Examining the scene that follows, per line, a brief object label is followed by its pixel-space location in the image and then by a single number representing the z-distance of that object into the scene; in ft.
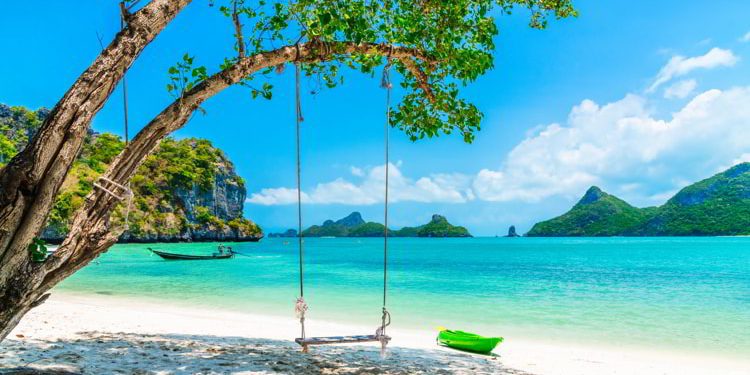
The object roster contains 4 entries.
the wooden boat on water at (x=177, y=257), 134.92
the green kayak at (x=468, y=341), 29.01
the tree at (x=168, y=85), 11.28
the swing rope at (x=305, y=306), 19.82
